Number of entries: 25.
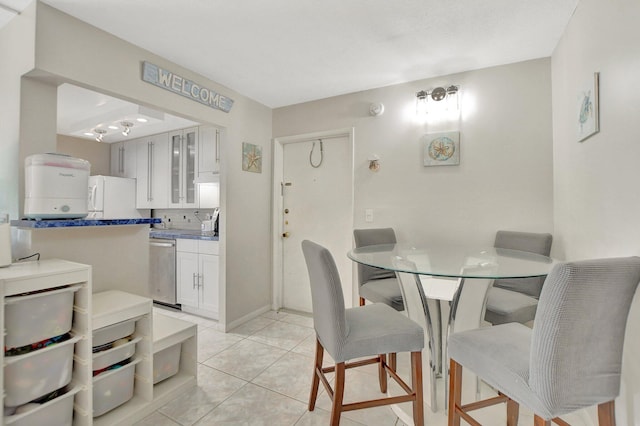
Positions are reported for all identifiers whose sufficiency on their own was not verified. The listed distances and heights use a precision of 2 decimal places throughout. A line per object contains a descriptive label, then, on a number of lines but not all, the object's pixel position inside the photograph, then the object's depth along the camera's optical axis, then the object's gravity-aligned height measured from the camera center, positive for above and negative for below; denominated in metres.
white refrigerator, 4.20 +0.30
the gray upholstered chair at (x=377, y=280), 2.08 -0.54
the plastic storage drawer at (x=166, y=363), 1.84 -0.97
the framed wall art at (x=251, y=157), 3.07 +0.65
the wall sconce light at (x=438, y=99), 2.53 +1.05
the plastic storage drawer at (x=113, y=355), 1.51 -0.76
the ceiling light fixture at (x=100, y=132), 3.86 +1.16
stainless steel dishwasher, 3.43 -0.67
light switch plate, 2.90 +0.01
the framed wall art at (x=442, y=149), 2.54 +0.60
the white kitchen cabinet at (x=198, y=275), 3.13 -0.67
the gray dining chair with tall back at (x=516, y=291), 1.75 -0.54
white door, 3.12 +0.10
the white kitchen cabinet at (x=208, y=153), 3.64 +0.81
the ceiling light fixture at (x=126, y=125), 3.47 +1.13
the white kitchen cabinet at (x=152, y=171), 4.13 +0.67
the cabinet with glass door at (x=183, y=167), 3.85 +0.67
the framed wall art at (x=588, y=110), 1.41 +0.56
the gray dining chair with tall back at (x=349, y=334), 1.35 -0.58
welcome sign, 2.17 +1.09
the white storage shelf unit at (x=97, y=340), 1.25 -0.74
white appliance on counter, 1.54 +0.17
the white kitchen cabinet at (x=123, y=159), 4.47 +0.92
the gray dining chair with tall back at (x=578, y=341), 0.89 -0.41
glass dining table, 1.49 -0.43
